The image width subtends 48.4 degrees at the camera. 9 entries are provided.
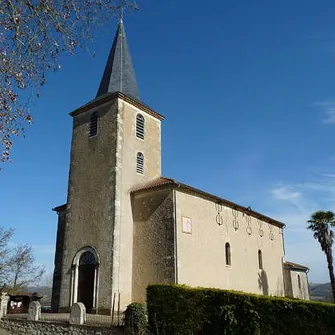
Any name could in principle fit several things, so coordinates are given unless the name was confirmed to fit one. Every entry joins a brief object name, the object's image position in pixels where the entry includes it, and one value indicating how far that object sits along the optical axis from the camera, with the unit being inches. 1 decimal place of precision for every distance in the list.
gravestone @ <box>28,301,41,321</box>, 693.3
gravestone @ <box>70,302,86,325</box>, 616.0
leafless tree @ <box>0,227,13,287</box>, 1326.9
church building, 747.4
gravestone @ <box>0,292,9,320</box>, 771.4
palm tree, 1201.4
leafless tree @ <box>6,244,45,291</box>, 1473.4
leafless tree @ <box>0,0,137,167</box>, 210.8
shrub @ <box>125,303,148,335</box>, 549.6
